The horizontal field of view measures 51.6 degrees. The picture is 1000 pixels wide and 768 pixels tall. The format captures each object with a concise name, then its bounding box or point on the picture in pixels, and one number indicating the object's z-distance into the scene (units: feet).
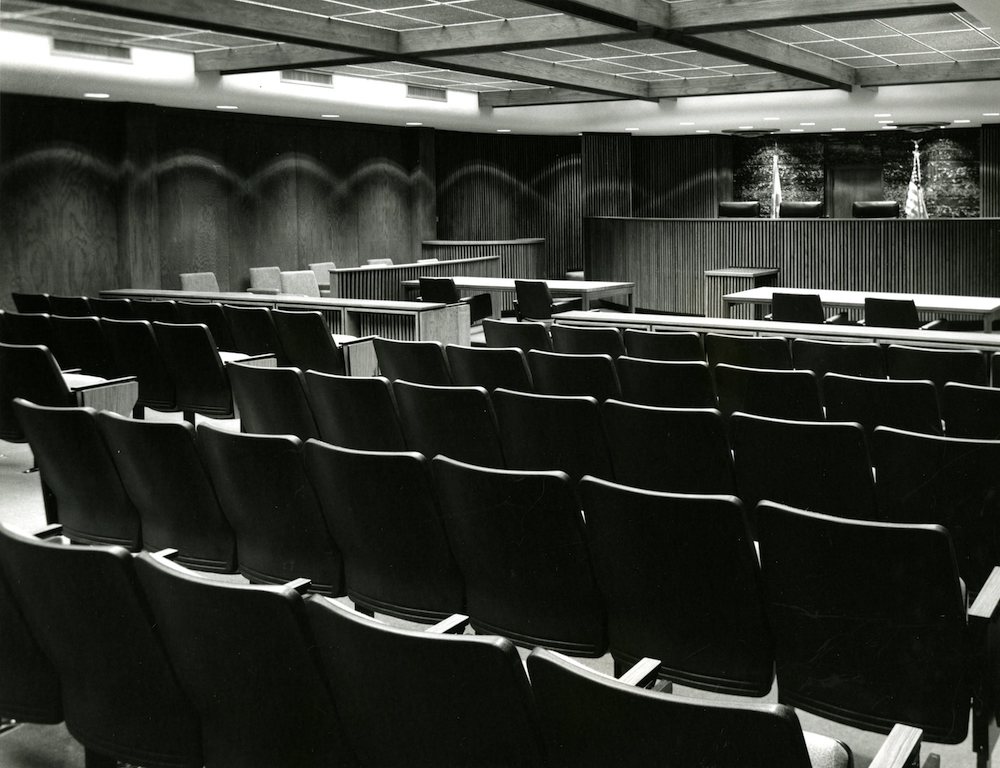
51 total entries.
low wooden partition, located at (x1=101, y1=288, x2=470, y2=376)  28.35
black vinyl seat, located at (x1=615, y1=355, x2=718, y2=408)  16.15
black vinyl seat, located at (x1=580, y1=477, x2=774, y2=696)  7.97
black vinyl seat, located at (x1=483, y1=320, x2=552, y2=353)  22.11
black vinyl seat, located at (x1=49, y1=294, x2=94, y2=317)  26.55
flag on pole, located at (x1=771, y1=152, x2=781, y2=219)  60.13
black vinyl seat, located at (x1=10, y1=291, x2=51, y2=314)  27.40
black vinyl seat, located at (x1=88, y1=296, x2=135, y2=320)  26.50
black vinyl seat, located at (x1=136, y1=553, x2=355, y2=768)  6.11
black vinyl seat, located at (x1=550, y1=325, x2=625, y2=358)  20.93
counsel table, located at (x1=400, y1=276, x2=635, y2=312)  37.73
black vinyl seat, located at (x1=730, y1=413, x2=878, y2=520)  10.83
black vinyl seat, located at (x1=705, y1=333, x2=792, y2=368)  19.24
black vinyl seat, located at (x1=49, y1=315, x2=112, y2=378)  21.99
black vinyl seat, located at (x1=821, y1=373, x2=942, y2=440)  14.32
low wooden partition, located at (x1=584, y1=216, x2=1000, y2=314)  40.50
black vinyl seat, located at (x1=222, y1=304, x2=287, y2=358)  24.31
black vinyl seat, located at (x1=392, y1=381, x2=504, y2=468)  13.46
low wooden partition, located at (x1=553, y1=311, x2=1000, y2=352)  20.62
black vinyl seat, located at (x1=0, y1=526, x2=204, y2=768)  6.75
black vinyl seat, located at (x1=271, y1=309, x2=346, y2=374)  22.91
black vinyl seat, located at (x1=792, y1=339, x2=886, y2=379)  18.58
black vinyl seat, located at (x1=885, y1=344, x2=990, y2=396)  17.62
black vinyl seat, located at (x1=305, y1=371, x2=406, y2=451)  14.49
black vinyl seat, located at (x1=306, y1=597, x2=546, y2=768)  5.43
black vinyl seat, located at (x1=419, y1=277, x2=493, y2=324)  36.78
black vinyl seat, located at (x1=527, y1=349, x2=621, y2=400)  16.67
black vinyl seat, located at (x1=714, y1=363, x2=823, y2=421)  14.75
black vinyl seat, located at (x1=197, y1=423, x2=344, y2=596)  10.18
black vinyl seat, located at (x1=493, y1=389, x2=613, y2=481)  12.92
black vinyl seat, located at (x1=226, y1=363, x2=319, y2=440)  14.97
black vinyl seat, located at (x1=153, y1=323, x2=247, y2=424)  20.29
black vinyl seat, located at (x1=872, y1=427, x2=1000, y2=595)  10.28
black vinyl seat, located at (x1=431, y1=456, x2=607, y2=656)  8.77
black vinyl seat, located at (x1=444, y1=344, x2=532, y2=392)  17.58
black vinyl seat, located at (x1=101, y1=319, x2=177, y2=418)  21.01
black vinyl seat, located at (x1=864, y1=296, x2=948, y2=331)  28.14
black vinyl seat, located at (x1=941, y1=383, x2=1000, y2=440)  13.21
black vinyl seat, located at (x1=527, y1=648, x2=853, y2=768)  4.60
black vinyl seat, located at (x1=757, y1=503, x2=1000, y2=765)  7.42
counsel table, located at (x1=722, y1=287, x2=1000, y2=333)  28.22
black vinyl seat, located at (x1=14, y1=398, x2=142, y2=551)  11.18
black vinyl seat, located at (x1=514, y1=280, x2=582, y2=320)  34.68
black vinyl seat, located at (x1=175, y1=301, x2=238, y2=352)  25.71
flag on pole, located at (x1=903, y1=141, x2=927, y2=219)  57.91
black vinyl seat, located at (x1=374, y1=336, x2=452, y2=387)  18.58
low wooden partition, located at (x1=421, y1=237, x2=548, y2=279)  51.98
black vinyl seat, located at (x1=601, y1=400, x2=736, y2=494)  11.87
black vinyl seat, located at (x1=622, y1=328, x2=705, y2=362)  20.04
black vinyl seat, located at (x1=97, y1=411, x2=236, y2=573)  10.61
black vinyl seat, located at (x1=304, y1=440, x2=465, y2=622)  9.41
